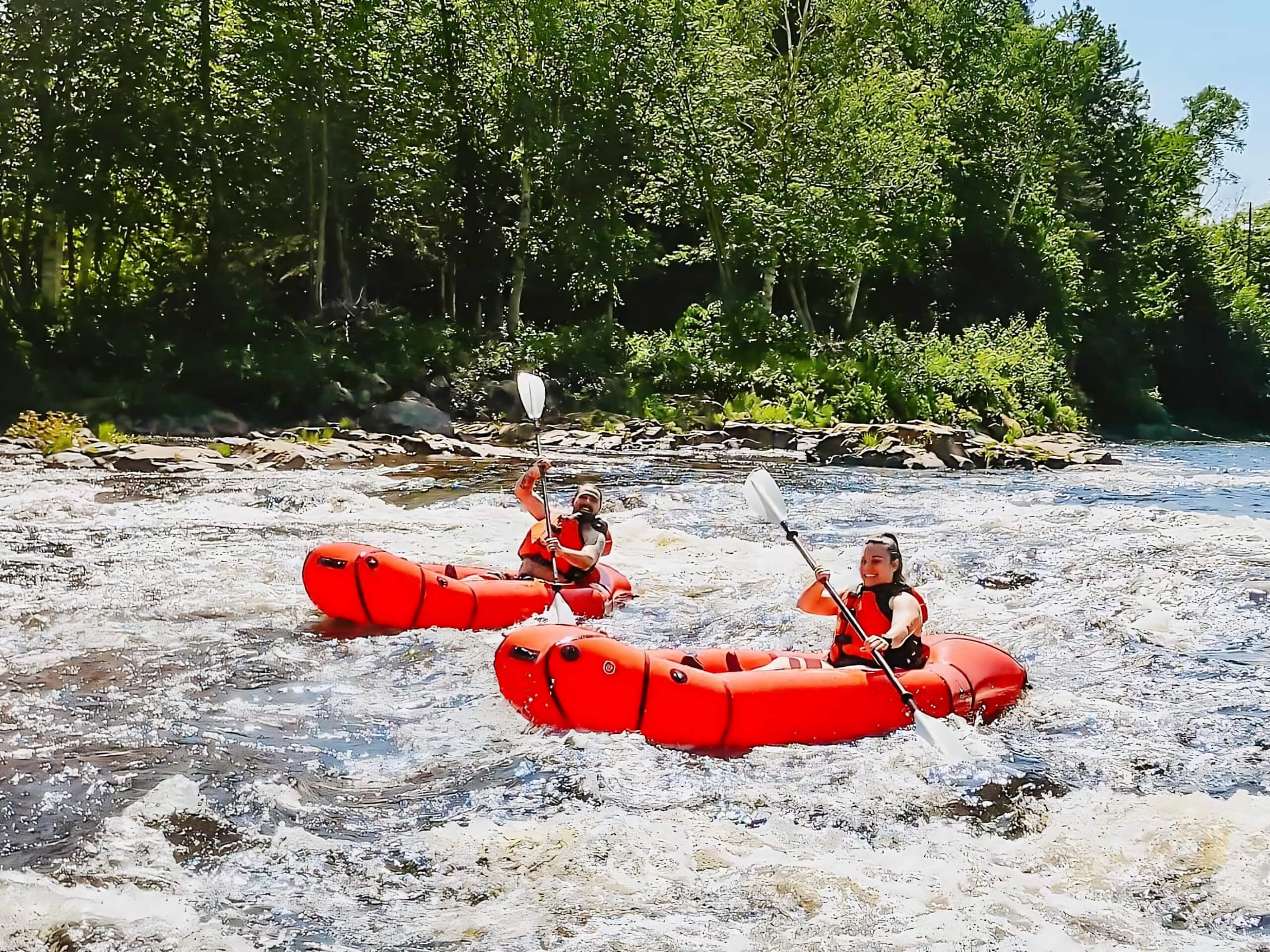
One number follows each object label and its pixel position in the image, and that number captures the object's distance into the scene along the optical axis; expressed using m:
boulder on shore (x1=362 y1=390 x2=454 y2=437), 16.80
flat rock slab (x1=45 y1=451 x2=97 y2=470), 12.54
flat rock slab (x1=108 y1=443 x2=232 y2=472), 12.59
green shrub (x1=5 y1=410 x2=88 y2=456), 13.52
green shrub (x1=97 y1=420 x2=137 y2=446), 14.45
